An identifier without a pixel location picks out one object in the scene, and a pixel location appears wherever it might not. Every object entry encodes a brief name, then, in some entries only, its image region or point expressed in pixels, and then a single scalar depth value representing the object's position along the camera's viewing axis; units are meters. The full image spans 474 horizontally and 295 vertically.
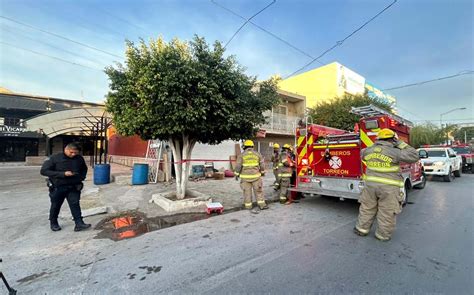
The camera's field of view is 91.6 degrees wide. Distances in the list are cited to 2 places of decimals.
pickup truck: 11.66
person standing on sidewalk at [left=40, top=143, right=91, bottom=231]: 4.40
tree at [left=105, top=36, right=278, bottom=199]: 5.09
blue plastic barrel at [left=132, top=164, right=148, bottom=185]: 9.96
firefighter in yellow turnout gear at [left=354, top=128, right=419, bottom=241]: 3.98
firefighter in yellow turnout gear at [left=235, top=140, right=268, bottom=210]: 5.99
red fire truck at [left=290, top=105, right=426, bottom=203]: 5.55
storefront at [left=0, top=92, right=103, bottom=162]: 20.46
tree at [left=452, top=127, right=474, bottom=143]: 51.78
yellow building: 24.62
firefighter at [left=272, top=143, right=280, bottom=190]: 8.44
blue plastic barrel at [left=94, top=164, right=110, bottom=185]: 10.16
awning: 14.07
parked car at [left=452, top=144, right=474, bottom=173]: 16.16
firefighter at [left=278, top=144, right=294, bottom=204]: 6.83
